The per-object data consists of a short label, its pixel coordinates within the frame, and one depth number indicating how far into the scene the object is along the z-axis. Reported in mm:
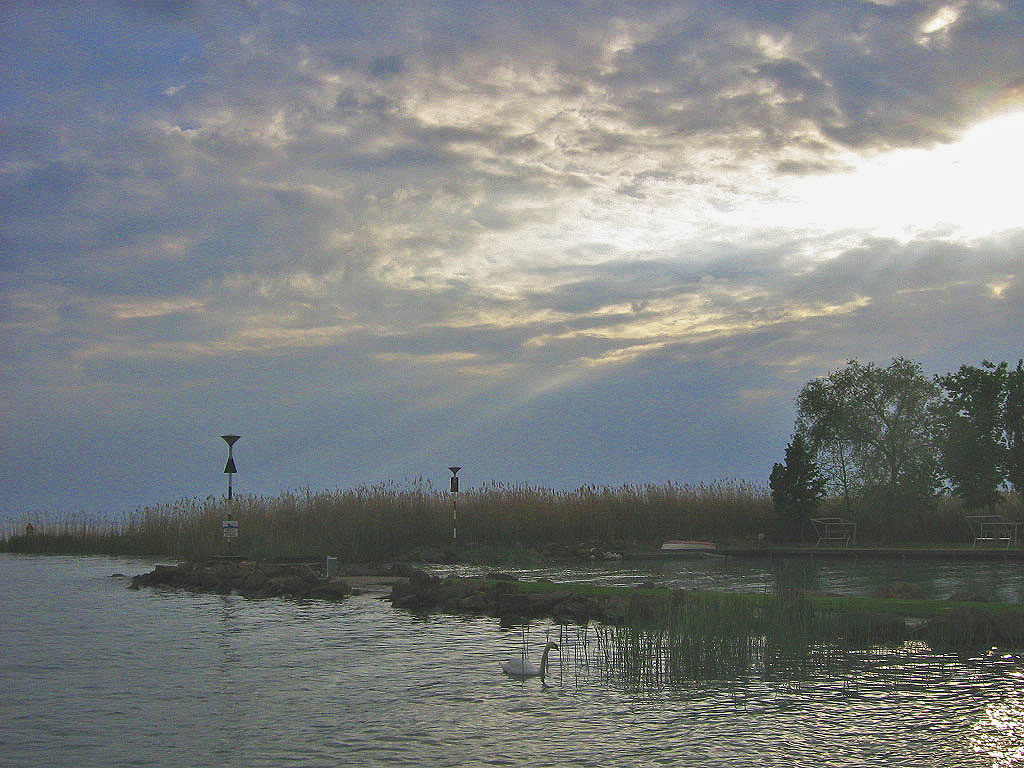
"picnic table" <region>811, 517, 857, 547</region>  29406
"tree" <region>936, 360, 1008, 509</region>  28219
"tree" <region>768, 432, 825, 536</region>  30297
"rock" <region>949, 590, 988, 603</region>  13898
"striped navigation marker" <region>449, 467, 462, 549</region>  28797
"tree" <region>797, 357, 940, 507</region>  29328
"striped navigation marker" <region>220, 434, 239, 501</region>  24625
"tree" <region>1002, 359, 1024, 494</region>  28125
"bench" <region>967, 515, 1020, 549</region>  26594
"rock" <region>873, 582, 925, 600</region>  15305
